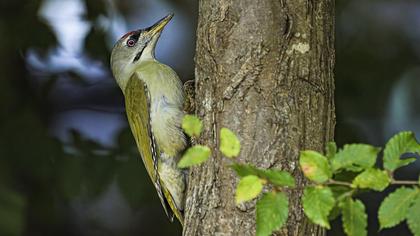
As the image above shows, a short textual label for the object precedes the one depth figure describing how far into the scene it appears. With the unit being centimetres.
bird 934
